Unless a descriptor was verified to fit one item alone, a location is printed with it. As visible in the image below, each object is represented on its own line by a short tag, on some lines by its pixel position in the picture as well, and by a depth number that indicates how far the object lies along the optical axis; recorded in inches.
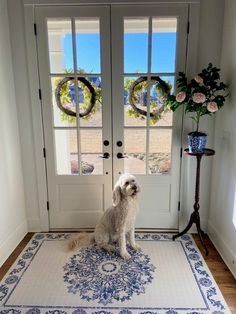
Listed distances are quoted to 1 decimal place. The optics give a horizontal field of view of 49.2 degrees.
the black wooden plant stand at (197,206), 101.3
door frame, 101.8
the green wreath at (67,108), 109.8
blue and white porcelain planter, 99.9
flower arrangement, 93.7
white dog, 95.3
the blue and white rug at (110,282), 77.9
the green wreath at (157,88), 109.0
